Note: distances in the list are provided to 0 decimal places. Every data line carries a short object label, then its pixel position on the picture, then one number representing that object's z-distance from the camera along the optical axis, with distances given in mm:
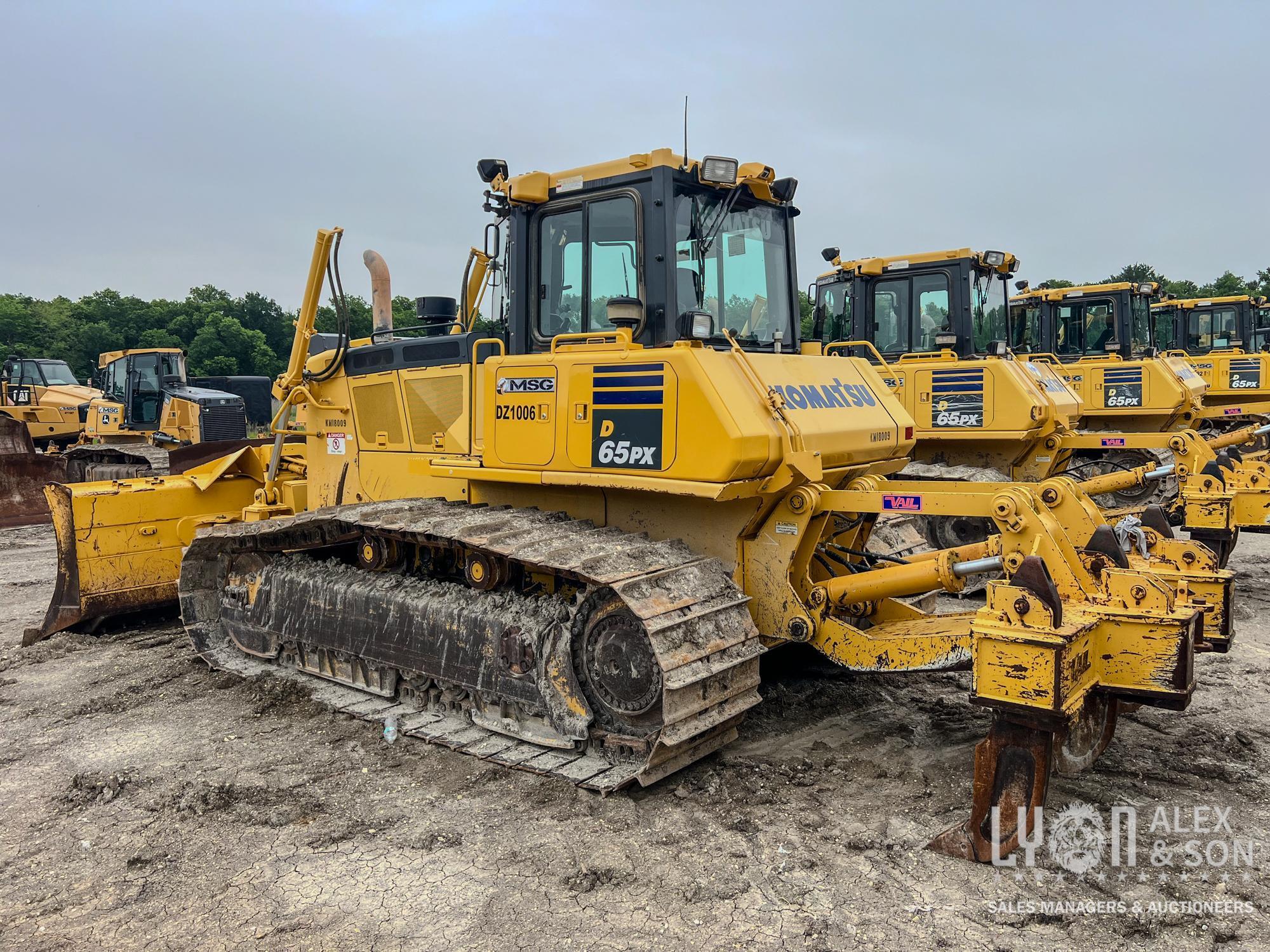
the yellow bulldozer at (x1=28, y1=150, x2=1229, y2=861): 4102
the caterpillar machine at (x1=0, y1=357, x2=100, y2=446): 21000
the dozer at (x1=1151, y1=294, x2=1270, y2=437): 16281
